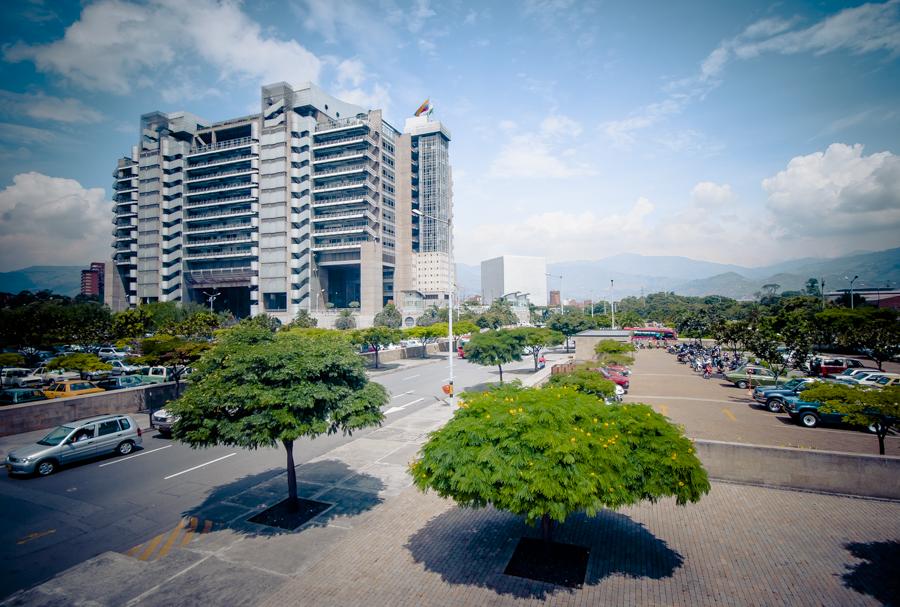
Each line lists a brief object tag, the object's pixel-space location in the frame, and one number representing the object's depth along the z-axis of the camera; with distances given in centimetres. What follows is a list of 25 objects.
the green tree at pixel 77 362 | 2544
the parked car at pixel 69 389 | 2382
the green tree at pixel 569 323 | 5449
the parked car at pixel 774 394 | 2295
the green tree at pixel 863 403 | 1198
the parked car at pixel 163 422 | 1947
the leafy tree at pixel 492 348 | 2822
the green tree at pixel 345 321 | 8412
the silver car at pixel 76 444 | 1455
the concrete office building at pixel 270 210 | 9562
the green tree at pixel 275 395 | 1005
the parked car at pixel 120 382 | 2717
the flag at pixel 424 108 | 12938
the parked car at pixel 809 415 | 1936
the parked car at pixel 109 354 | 4397
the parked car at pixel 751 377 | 2969
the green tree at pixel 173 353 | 2267
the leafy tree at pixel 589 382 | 1561
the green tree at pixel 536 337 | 3069
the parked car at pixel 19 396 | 2221
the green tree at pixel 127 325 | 4097
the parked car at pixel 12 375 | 2947
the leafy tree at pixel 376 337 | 4084
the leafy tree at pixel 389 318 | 8506
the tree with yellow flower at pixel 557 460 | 734
